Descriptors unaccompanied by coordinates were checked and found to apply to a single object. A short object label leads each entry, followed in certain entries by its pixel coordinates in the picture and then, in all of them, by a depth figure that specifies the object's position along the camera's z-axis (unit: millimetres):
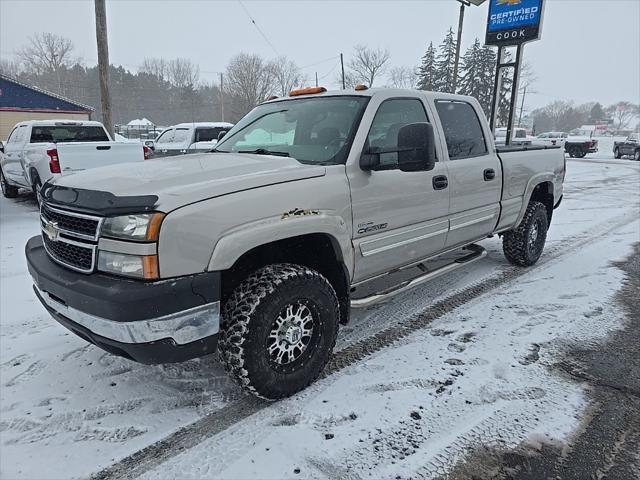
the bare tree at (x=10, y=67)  69475
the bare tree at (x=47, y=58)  65150
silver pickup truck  2189
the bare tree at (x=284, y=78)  55906
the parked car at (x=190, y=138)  12445
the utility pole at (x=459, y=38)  19253
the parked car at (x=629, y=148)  27773
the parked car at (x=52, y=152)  7836
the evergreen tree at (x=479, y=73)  49438
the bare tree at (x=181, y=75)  81438
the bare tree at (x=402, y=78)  61541
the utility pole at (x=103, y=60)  11406
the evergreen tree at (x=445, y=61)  48531
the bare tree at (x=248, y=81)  52312
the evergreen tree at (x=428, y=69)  51500
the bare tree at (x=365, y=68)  58406
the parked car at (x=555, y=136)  31264
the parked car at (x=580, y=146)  29453
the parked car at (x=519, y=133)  30353
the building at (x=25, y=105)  25406
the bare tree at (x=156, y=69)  81500
